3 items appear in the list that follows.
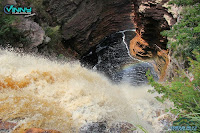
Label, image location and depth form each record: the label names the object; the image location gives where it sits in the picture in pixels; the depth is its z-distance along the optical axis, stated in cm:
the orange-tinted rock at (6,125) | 410
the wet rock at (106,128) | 449
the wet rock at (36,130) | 396
